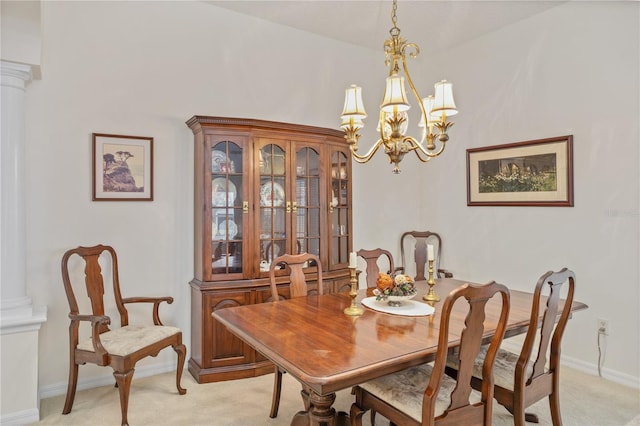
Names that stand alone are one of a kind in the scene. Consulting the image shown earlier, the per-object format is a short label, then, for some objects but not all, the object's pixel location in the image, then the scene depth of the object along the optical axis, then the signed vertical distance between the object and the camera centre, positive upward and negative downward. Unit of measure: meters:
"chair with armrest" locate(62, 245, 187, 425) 2.55 -0.82
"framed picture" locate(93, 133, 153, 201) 3.16 +0.37
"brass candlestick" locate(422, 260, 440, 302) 2.60 -0.52
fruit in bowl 2.38 -0.44
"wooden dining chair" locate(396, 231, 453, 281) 4.60 -0.43
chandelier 2.27 +0.57
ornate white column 2.52 -0.39
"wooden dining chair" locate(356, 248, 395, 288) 3.20 -0.40
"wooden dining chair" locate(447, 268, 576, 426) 2.02 -0.84
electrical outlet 3.34 -0.94
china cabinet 3.25 -0.03
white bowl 2.39 -0.50
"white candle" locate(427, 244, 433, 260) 2.57 -0.25
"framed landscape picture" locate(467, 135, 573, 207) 3.62 +0.37
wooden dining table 1.60 -0.59
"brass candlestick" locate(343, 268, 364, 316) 2.32 -0.53
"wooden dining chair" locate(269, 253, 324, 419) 2.65 -0.46
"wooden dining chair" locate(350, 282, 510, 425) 1.67 -0.83
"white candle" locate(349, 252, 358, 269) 2.31 -0.27
